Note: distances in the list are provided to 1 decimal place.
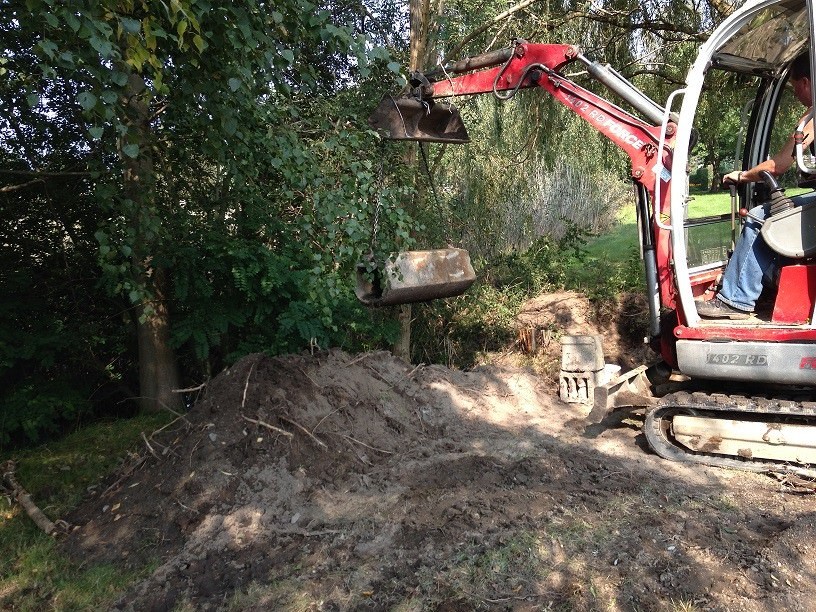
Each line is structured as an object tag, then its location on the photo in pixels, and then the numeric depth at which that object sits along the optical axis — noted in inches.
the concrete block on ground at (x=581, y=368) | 271.0
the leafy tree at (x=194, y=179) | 126.3
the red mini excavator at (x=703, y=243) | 179.6
